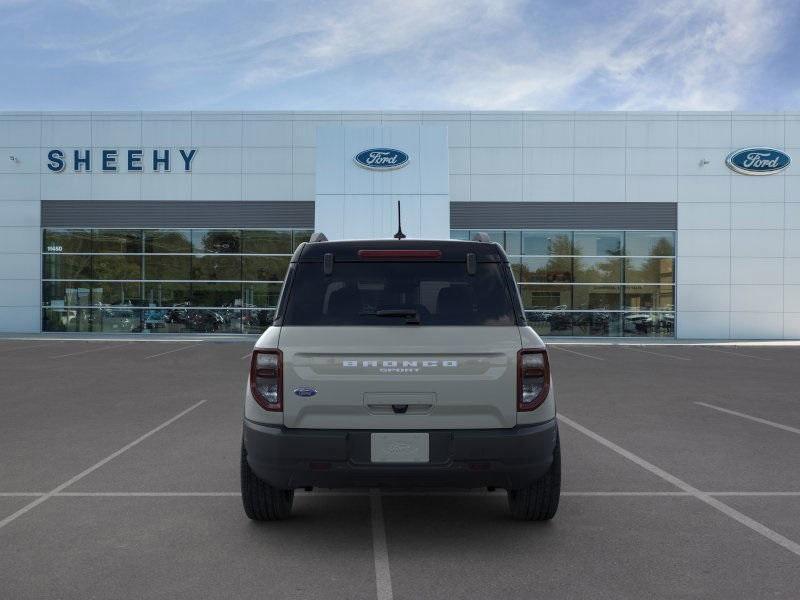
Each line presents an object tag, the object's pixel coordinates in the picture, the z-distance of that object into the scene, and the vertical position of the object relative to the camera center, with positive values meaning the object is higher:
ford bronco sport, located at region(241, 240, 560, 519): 3.82 -0.60
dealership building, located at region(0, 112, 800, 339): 26.98 +3.41
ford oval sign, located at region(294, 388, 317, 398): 3.84 -0.57
